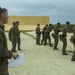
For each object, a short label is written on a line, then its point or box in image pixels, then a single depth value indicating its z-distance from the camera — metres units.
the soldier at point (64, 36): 6.75
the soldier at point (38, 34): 9.59
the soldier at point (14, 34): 7.07
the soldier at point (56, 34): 7.78
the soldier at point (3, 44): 2.02
